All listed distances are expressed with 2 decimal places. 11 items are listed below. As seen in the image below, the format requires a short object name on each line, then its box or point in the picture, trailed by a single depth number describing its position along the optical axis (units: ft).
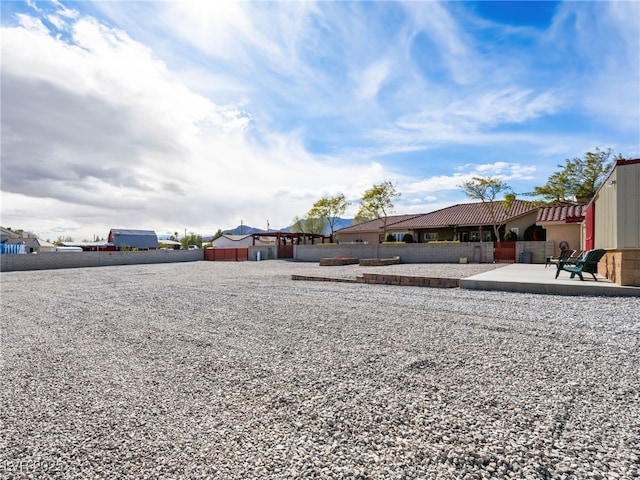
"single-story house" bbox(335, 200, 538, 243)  90.74
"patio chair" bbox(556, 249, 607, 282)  30.19
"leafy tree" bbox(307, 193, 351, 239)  149.48
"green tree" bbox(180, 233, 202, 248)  248.93
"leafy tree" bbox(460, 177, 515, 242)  91.81
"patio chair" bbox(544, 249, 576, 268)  40.68
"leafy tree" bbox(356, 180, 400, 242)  116.98
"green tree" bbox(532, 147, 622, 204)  100.27
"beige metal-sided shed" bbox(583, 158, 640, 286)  25.62
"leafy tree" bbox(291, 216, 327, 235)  214.16
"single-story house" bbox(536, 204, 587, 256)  61.21
